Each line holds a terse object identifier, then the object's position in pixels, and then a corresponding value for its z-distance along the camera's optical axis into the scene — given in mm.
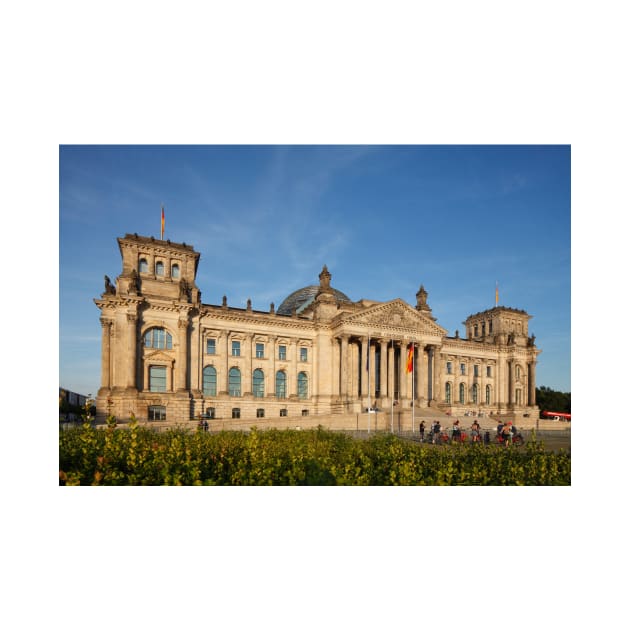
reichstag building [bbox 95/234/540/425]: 43406
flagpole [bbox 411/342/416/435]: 45844
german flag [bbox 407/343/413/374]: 39000
